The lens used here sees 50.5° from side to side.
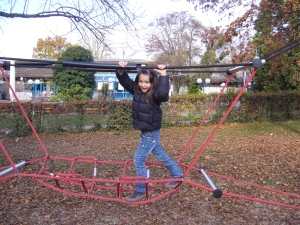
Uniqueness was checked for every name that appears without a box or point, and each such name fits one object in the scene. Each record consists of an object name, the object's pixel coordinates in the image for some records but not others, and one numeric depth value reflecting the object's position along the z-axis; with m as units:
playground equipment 3.05
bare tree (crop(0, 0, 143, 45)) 6.38
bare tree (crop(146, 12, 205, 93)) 27.61
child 3.50
